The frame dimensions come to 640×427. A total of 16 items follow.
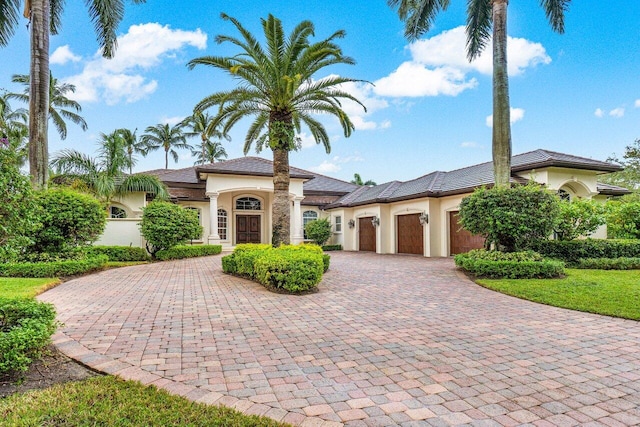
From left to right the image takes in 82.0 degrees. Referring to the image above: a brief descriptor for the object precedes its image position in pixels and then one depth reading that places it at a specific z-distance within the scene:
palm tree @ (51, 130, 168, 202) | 17.38
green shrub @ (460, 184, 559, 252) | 10.54
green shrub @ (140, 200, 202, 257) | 15.34
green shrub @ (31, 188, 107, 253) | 11.12
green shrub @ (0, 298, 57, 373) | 3.45
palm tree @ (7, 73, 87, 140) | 28.19
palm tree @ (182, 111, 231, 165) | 35.41
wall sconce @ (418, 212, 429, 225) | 17.42
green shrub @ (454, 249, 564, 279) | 9.94
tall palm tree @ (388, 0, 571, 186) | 12.12
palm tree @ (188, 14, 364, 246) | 11.31
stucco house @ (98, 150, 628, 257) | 16.19
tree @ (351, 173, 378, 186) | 44.94
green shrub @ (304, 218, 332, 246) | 23.34
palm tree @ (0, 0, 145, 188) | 12.59
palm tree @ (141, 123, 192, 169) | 37.59
